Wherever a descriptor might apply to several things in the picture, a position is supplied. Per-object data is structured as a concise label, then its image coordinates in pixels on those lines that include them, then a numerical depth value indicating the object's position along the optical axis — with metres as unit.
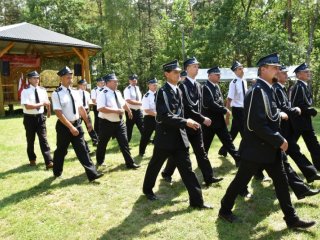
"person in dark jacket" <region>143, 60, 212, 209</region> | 5.09
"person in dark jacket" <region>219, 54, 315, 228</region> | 4.16
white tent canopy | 23.49
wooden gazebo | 20.05
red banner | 23.88
